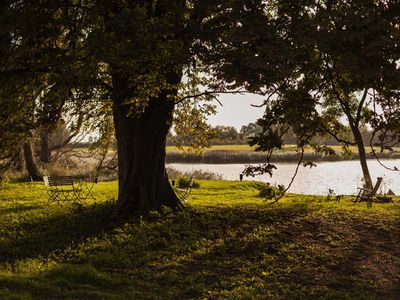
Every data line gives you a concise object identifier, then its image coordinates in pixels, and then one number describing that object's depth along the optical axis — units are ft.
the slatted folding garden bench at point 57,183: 60.54
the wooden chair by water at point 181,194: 61.35
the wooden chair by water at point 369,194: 68.10
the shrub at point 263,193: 75.99
